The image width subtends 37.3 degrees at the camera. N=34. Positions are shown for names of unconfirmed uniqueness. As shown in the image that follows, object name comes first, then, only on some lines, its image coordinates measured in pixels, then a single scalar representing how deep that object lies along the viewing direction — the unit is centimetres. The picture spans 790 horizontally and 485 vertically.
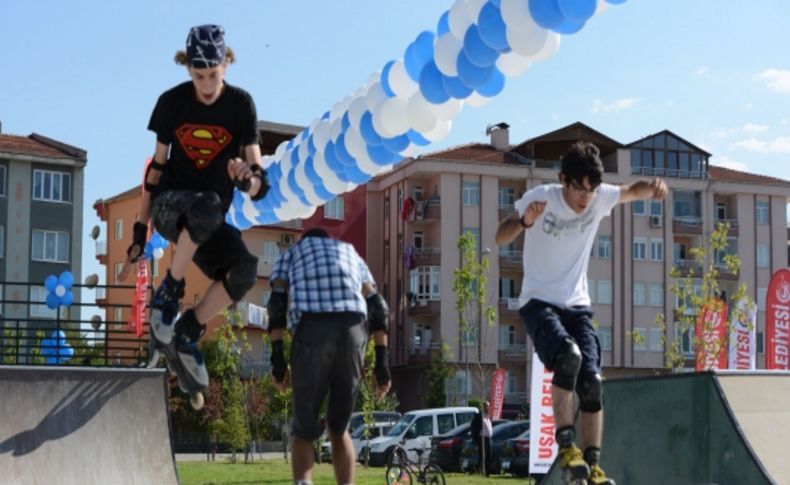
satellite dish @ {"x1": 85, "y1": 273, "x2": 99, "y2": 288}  3750
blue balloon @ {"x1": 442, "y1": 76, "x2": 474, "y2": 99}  1092
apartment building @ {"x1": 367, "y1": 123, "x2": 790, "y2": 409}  6469
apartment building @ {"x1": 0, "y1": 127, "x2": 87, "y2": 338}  5975
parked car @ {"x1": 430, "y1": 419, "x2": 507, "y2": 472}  3216
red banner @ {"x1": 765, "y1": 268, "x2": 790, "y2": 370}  2494
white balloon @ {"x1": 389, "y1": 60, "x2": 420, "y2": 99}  1182
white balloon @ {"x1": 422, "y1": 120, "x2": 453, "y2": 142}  1198
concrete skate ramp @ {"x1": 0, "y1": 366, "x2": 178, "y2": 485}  1261
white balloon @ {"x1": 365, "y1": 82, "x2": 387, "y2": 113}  1207
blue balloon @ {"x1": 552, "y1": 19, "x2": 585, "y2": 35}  970
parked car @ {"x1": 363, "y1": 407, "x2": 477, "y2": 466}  3591
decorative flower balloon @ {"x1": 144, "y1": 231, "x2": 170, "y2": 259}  1452
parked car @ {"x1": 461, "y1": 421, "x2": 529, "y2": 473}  3070
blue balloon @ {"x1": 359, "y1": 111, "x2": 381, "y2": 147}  1238
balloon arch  992
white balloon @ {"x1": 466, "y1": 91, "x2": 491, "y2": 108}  1127
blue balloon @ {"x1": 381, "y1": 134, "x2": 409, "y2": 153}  1233
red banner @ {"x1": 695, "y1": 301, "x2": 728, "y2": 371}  2997
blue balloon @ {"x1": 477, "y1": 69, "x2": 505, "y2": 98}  1092
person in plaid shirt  687
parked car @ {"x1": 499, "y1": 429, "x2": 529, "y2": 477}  2930
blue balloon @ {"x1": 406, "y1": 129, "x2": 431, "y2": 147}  1214
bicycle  2259
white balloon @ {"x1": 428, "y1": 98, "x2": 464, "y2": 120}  1145
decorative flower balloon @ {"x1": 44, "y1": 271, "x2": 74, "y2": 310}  2662
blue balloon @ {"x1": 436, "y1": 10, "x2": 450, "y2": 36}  1091
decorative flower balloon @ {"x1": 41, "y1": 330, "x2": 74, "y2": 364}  1862
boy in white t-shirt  736
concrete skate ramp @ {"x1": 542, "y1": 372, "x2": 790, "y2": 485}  1007
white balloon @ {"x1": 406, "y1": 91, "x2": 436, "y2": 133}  1156
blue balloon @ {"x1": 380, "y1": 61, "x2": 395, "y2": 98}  1194
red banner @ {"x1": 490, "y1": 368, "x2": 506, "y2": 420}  3646
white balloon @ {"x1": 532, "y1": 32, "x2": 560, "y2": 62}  1020
